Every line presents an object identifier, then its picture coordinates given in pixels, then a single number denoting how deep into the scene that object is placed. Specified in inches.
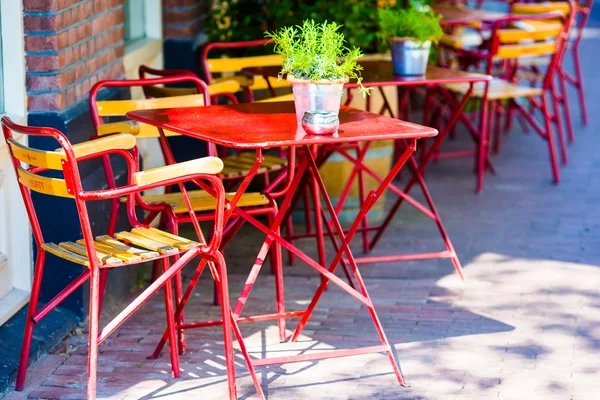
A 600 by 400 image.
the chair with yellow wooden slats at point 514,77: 319.7
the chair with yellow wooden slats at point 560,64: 387.1
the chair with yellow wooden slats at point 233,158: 225.6
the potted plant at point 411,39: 235.0
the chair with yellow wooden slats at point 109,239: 153.8
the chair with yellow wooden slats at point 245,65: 253.9
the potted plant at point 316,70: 176.3
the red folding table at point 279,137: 169.0
